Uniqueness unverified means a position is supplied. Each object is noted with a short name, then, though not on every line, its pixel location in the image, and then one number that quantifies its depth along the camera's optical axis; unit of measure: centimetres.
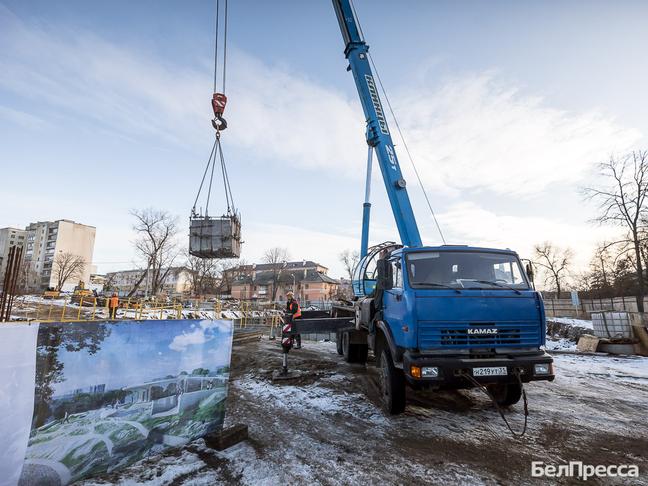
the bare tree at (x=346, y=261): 6950
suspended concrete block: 918
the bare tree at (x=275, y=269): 7059
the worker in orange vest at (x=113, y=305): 1446
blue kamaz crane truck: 426
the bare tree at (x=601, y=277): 3714
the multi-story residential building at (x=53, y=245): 7712
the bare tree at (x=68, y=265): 6694
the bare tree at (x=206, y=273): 5634
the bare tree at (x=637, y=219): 2184
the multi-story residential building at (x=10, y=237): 8664
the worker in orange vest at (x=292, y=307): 824
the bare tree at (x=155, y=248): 4581
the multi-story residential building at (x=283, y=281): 7262
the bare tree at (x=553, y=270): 5364
